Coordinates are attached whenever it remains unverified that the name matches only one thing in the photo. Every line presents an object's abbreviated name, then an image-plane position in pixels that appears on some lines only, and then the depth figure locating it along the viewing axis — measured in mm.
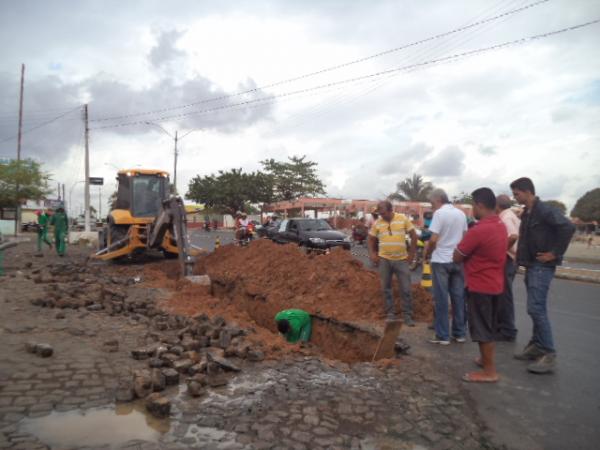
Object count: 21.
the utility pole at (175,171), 36984
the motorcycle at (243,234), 17825
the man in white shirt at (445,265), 5863
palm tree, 42469
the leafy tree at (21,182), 31688
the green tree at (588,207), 44812
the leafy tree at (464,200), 54278
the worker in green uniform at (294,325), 6922
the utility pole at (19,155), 31391
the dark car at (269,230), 19623
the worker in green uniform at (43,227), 18170
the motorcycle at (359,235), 22328
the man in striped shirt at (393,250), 6547
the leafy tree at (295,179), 51250
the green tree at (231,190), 51562
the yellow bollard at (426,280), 7793
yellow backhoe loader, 13617
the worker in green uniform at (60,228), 16406
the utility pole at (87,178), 28266
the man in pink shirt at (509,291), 6133
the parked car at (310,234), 16297
